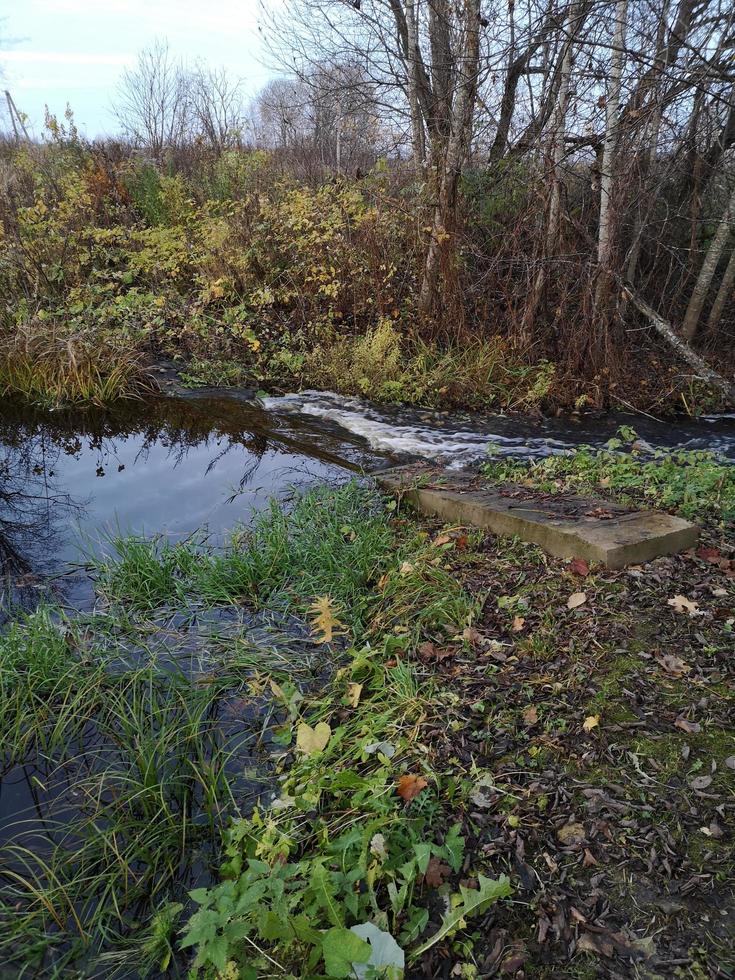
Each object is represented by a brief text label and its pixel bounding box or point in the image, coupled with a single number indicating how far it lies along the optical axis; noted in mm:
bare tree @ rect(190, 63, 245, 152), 13695
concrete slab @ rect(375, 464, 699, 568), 3650
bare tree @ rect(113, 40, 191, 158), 15484
